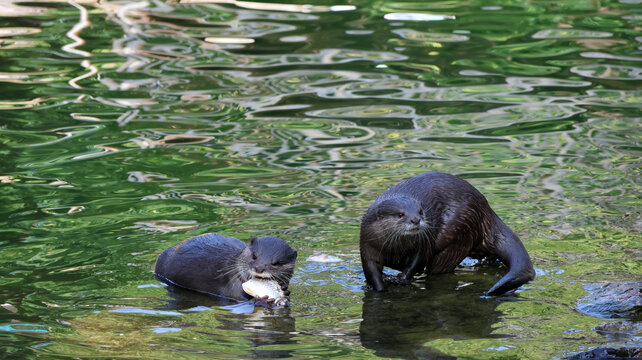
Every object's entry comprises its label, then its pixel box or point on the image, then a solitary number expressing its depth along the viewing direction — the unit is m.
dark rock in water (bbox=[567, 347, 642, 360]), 8.80
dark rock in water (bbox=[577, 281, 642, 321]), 10.31
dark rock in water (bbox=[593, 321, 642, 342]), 9.52
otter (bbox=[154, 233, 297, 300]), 11.42
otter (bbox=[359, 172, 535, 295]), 11.78
